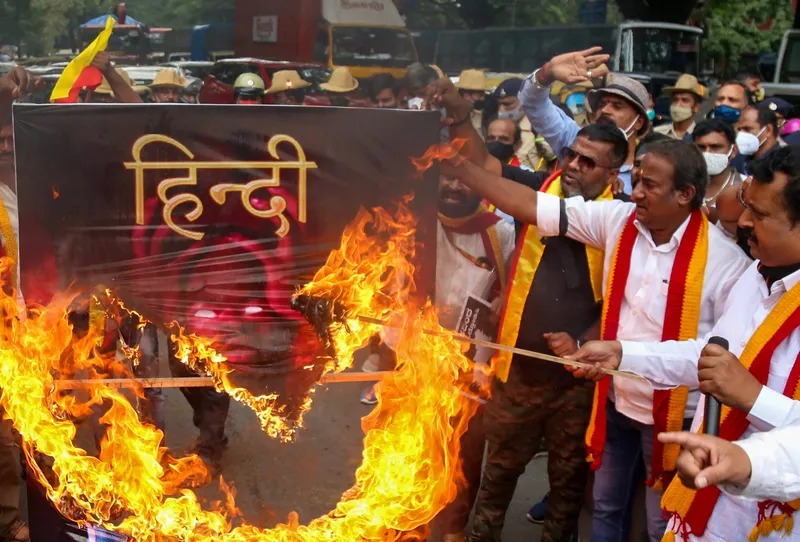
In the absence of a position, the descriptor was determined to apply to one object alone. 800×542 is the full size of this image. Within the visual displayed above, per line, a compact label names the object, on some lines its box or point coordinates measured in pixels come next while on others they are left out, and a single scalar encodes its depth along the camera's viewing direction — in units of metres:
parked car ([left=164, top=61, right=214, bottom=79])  17.48
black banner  3.43
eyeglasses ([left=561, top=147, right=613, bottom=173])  4.13
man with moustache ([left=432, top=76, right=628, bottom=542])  4.09
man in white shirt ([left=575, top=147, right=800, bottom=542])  2.53
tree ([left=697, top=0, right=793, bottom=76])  25.67
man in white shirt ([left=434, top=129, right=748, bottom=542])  3.64
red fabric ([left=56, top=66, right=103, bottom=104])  4.85
